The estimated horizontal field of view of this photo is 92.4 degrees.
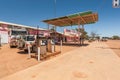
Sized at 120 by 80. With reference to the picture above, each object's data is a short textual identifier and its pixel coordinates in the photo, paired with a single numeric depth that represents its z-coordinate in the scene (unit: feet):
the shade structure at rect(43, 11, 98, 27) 36.36
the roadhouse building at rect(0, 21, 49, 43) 45.87
